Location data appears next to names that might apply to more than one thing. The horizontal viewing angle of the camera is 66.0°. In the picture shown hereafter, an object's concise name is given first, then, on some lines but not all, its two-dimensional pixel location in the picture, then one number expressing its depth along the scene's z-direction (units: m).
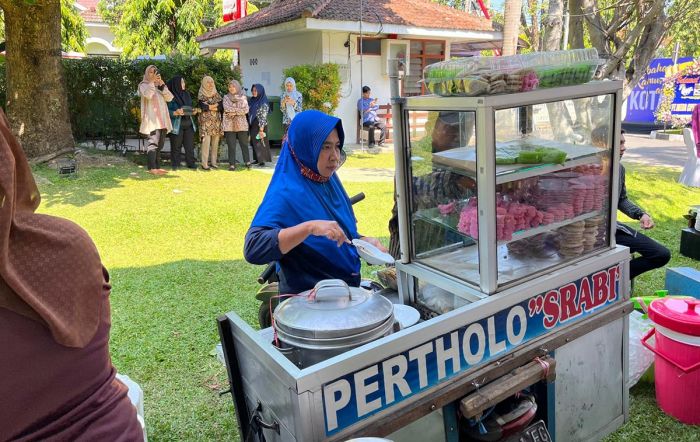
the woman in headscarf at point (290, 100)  12.23
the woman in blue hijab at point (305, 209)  2.33
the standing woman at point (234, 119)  10.68
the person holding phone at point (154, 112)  9.77
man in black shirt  3.99
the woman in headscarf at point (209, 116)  10.52
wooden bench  14.99
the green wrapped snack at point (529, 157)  2.31
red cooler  2.73
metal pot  1.83
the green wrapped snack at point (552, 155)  2.38
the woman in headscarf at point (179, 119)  10.22
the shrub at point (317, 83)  13.12
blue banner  19.61
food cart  1.87
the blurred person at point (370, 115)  14.32
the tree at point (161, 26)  22.28
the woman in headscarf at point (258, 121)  11.24
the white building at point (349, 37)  13.95
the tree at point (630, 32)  8.02
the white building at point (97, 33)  31.94
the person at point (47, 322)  1.15
